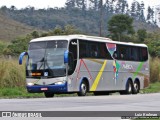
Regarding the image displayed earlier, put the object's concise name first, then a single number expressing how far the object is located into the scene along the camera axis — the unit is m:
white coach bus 26.17
